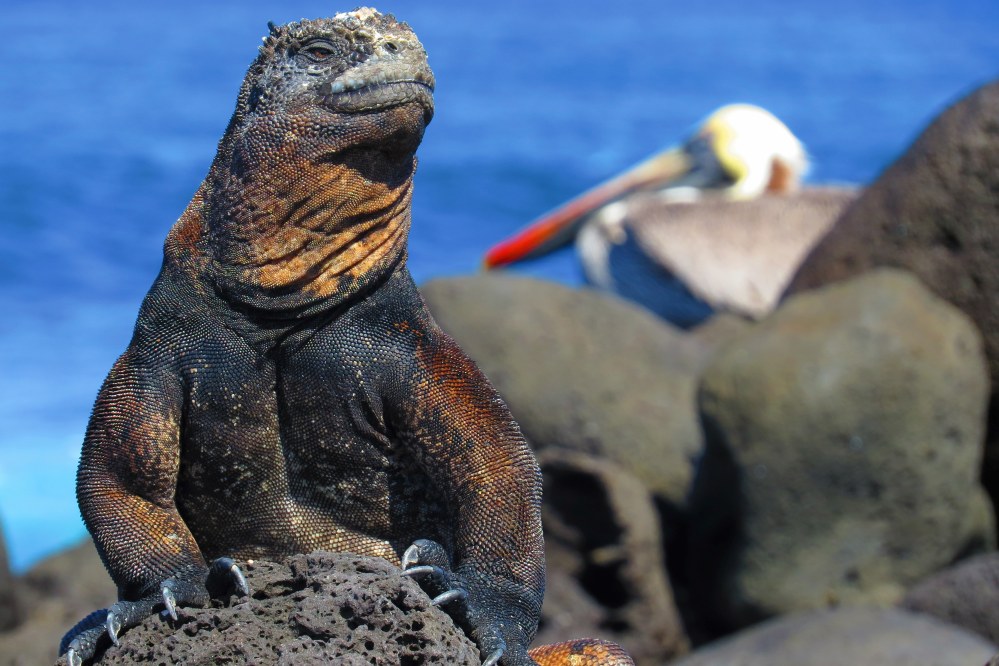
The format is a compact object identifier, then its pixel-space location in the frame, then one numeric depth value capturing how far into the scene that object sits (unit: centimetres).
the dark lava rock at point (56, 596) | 1686
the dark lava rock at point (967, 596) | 1689
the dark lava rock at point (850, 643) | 1530
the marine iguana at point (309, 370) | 768
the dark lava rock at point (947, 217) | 2011
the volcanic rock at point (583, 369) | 2152
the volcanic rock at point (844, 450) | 1866
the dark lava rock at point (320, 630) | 709
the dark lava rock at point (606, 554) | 1802
